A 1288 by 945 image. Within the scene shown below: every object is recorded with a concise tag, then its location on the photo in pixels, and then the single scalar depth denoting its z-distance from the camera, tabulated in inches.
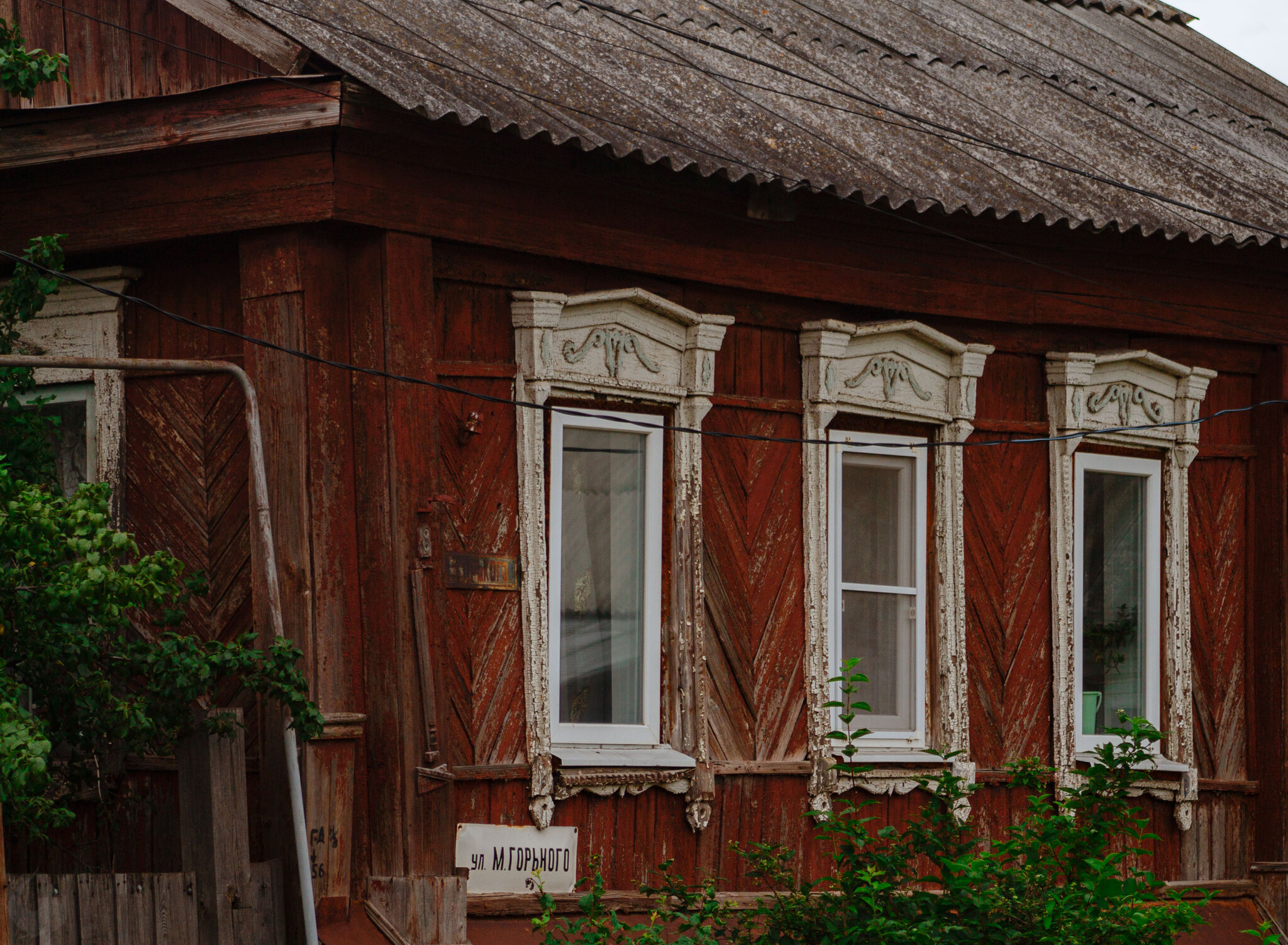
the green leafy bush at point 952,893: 550.0
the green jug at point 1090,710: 784.9
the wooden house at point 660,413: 582.2
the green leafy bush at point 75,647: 455.5
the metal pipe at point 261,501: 502.6
